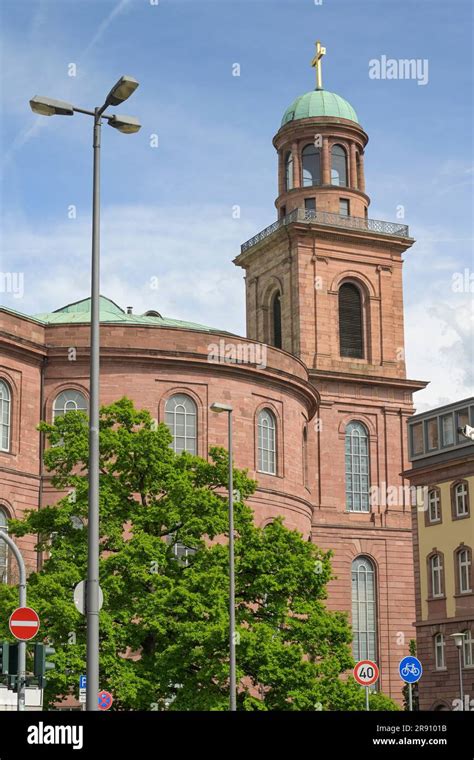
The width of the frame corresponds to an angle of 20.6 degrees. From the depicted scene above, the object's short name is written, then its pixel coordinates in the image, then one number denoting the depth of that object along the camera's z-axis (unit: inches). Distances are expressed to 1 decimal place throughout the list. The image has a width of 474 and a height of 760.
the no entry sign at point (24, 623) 956.6
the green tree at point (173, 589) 1251.2
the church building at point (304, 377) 1914.4
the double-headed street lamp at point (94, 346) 730.8
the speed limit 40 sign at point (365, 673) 1135.0
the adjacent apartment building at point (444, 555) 2127.2
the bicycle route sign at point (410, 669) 1282.0
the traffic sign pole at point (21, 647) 943.7
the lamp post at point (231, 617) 1209.4
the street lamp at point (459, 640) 1873.8
